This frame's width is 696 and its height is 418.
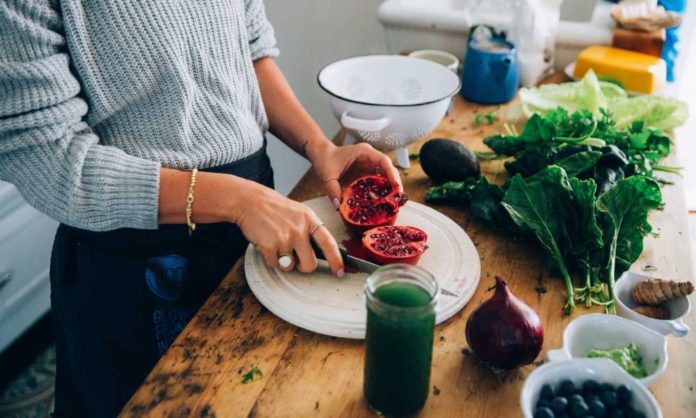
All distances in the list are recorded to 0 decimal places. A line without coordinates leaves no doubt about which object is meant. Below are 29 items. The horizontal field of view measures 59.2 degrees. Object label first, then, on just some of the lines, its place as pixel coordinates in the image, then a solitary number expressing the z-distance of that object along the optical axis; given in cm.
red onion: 76
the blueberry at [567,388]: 66
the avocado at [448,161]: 118
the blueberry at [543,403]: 65
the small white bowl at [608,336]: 73
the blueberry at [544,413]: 63
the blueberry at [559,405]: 64
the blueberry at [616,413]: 63
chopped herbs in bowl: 72
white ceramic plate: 85
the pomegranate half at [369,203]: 102
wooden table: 75
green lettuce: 137
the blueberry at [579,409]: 63
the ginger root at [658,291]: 80
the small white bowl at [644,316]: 79
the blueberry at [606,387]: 66
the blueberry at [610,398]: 64
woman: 85
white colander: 121
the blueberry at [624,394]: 65
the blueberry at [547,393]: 66
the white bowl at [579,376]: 64
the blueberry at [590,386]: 66
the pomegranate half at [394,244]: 94
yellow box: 149
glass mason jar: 67
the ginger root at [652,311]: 82
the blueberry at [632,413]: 63
